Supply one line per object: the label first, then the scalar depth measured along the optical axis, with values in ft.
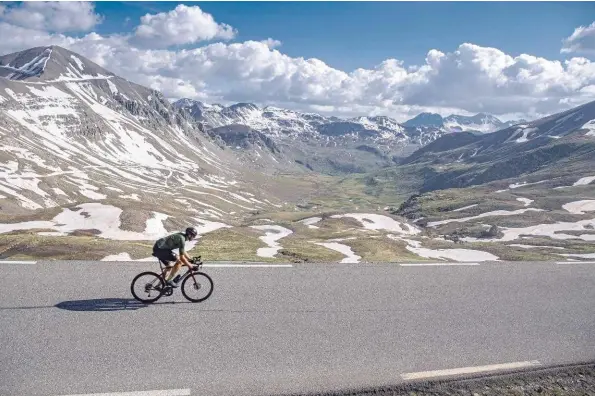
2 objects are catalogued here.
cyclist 52.80
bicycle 49.62
